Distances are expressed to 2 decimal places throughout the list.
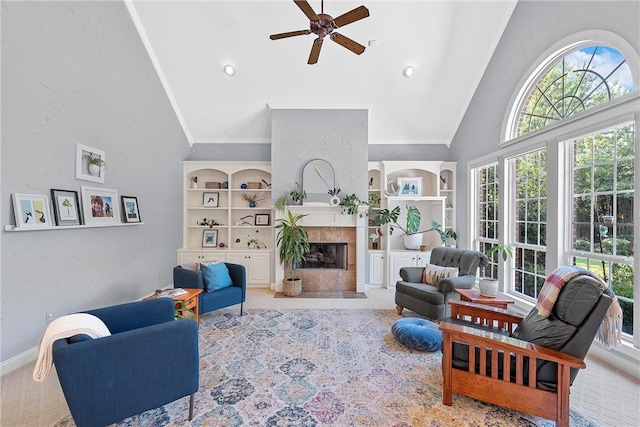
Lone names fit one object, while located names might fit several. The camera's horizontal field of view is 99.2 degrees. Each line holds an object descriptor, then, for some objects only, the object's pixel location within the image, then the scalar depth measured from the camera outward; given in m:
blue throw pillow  3.49
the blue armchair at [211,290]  3.32
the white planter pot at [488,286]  2.77
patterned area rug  1.82
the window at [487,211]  4.20
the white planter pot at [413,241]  5.02
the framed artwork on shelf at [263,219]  5.42
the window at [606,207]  2.44
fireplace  4.99
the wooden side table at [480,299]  2.65
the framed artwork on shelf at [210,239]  5.34
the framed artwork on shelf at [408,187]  5.15
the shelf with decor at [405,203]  4.91
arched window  2.55
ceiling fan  2.37
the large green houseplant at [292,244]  4.51
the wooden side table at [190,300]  2.91
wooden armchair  1.64
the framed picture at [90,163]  3.01
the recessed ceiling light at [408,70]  4.24
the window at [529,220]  3.36
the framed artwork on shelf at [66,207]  2.75
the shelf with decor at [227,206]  5.25
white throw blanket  1.47
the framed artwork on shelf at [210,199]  5.38
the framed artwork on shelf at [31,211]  2.41
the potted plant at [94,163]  3.14
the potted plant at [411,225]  4.91
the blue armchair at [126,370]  1.43
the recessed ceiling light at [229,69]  4.29
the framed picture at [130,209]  3.67
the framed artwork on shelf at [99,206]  3.10
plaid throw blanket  1.65
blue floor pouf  2.62
